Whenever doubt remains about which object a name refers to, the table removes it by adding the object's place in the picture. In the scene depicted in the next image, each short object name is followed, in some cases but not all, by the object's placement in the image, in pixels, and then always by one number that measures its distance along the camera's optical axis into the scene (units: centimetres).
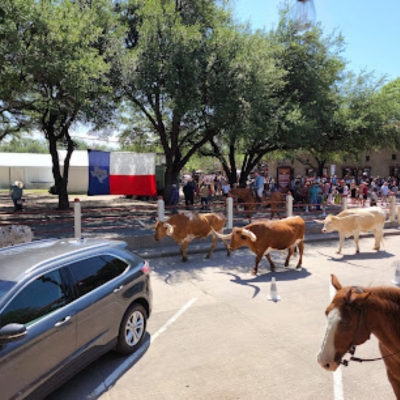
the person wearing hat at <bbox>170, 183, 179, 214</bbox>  1947
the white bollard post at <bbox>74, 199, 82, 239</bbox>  1116
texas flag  1420
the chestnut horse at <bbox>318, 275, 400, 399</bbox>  282
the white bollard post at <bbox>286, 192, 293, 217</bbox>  1500
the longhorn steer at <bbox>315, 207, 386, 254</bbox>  1145
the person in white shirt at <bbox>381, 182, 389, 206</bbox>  2369
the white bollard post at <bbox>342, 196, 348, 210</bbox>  1599
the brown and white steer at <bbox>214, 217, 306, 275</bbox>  905
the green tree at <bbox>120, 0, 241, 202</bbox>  1384
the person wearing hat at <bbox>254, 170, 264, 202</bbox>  1897
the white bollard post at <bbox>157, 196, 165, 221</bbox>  1252
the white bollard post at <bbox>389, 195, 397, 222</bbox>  1714
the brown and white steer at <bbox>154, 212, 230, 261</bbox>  1006
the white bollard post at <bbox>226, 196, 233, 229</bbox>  1373
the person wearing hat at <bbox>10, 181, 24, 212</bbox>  1881
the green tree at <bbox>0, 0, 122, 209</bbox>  1079
